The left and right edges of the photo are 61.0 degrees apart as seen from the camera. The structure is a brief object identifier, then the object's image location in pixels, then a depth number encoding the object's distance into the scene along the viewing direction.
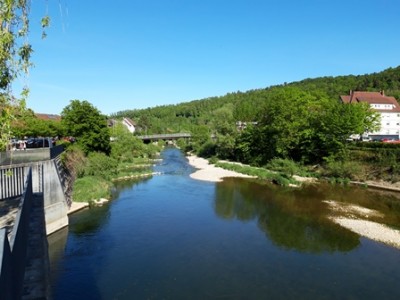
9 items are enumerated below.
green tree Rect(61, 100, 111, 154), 41.50
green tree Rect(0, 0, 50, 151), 6.60
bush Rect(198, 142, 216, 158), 69.06
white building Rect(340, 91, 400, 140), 69.19
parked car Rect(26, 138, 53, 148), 32.39
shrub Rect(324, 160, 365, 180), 39.62
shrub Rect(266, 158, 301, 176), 42.06
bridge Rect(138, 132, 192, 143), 96.31
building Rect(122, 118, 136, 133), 121.68
